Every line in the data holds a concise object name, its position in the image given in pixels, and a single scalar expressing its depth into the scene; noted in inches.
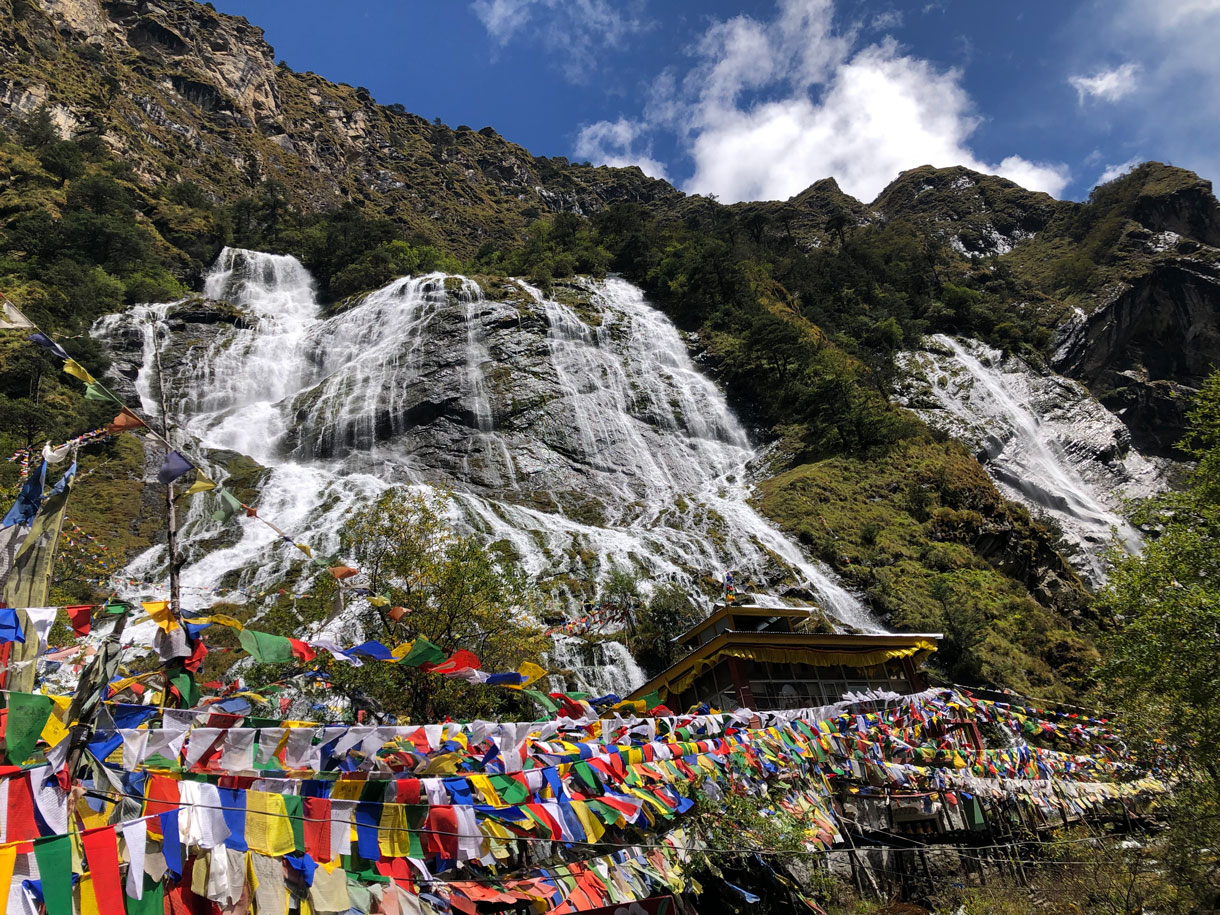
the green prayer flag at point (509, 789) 259.0
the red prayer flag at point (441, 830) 235.0
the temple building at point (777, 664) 678.5
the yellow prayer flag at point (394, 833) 219.9
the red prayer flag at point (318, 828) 202.4
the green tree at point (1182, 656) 410.6
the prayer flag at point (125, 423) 258.1
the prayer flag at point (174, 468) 247.3
